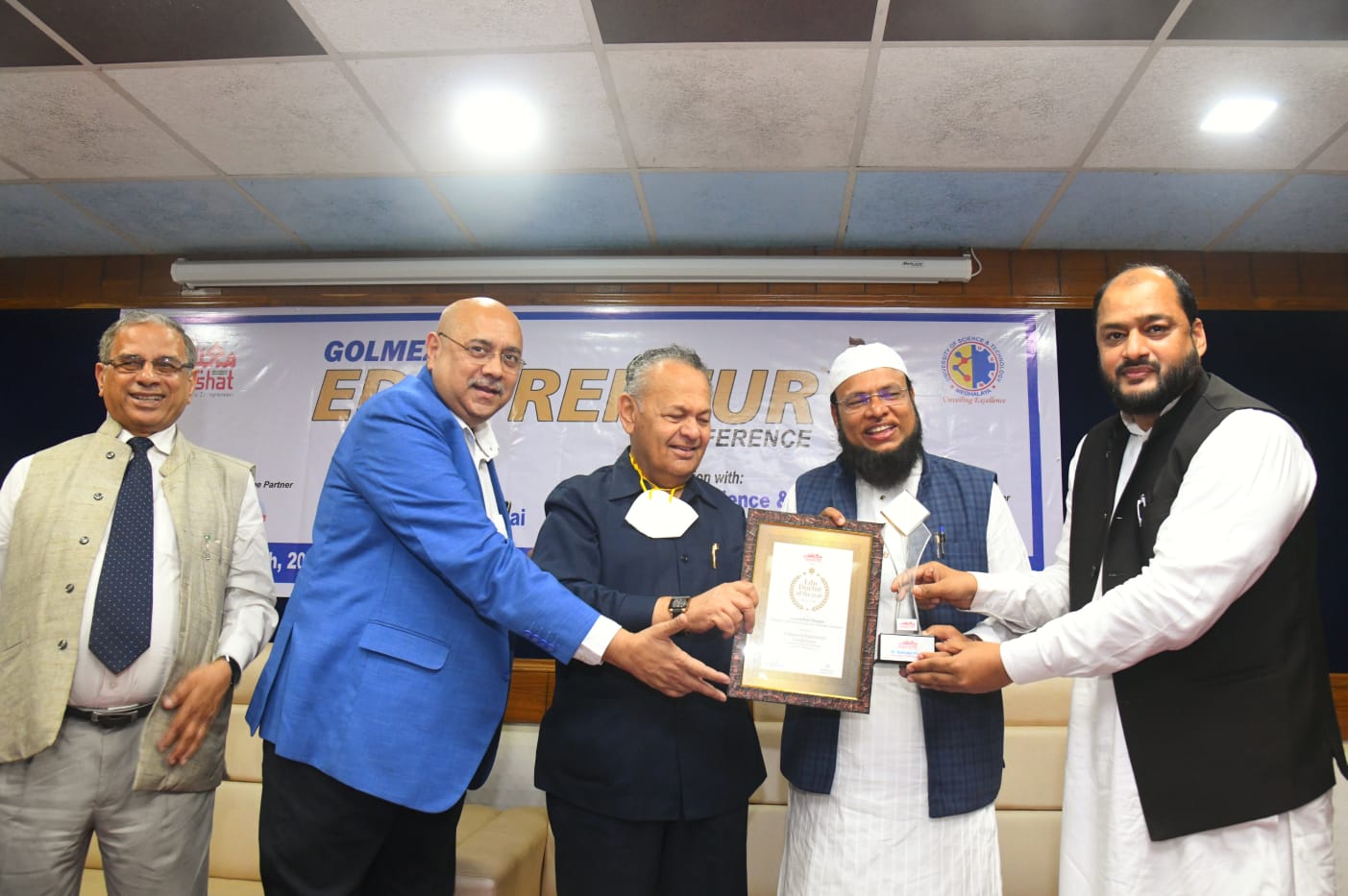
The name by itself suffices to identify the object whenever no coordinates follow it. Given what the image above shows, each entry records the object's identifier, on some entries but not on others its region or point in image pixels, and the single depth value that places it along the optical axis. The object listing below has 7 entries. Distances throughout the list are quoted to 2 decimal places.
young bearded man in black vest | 1.61
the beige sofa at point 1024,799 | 3.33
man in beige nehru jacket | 2.05
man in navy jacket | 1.77
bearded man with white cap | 1.83
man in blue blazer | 1.70
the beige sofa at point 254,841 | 2.86
